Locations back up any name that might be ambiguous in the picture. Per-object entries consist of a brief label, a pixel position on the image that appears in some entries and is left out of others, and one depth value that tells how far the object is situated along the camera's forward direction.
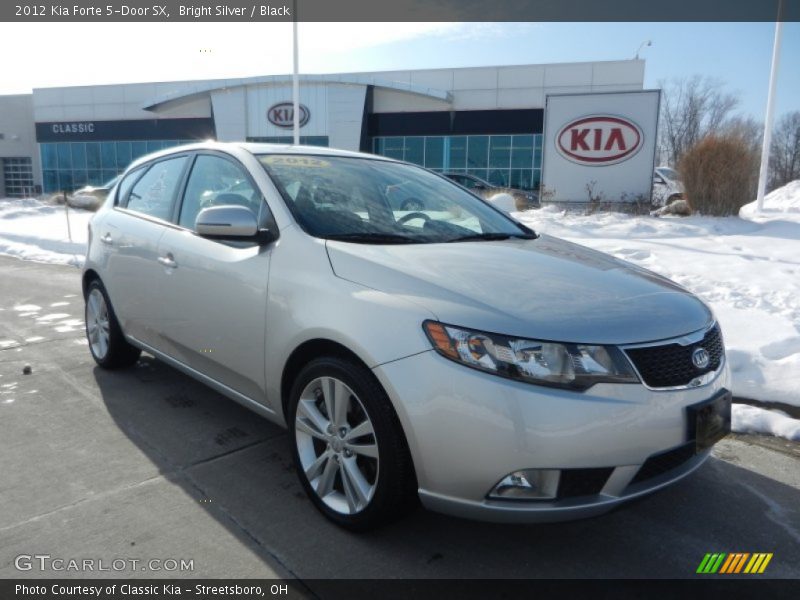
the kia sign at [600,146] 15.30
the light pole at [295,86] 17.66
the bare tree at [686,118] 53.84
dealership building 31.69
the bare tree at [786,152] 50.28
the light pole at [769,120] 12.68
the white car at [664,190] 15.94
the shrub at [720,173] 11.98
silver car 2.05
